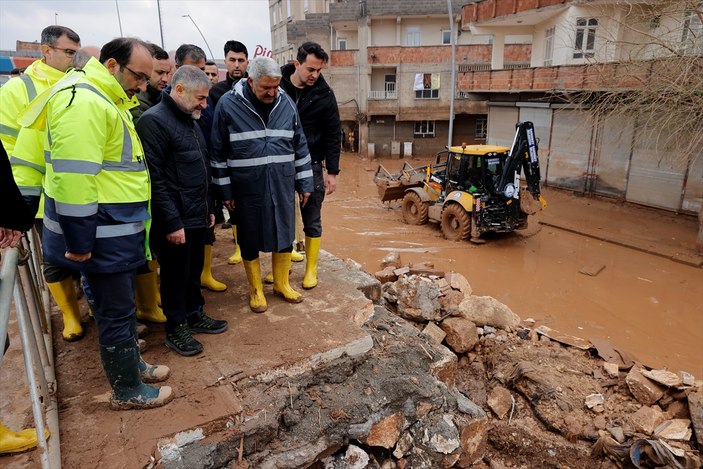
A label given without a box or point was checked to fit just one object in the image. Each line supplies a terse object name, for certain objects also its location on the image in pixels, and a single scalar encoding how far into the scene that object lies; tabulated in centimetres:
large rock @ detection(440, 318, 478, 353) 548
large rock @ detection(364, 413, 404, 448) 310
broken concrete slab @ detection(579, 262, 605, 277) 923
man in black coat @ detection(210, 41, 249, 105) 446
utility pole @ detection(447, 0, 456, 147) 1620
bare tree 895
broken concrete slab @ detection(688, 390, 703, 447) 434
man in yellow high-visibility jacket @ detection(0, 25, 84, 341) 271
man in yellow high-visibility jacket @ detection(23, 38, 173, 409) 214
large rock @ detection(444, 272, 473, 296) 677
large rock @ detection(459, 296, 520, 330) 595
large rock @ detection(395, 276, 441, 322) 572
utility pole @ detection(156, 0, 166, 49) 1711
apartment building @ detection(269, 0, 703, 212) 1290
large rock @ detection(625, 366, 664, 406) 479
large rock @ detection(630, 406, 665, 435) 444
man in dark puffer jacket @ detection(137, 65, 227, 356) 282
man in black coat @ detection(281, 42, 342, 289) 398
